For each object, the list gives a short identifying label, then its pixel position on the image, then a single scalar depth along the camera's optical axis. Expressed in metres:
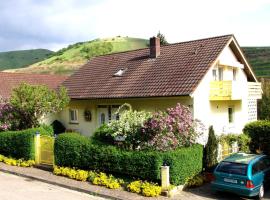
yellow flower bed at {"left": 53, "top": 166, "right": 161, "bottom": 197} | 13.46
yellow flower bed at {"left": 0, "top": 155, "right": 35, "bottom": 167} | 18.69
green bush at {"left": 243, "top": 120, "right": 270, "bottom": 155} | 18.72
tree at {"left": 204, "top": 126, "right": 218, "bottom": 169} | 16.22
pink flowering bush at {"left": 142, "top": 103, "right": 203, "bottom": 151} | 14.46
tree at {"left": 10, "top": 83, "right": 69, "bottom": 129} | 20.75
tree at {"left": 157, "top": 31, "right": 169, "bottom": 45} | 52.75
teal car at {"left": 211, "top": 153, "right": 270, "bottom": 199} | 12.62
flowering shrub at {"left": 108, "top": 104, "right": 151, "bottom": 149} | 15.23
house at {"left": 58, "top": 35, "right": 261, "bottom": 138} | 19.89
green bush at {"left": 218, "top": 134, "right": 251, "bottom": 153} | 18.30
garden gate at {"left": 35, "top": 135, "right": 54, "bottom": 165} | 18.11
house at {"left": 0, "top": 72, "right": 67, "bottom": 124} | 30.30
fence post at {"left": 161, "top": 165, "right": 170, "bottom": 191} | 13.59
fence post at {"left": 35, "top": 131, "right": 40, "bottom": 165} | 18.88
